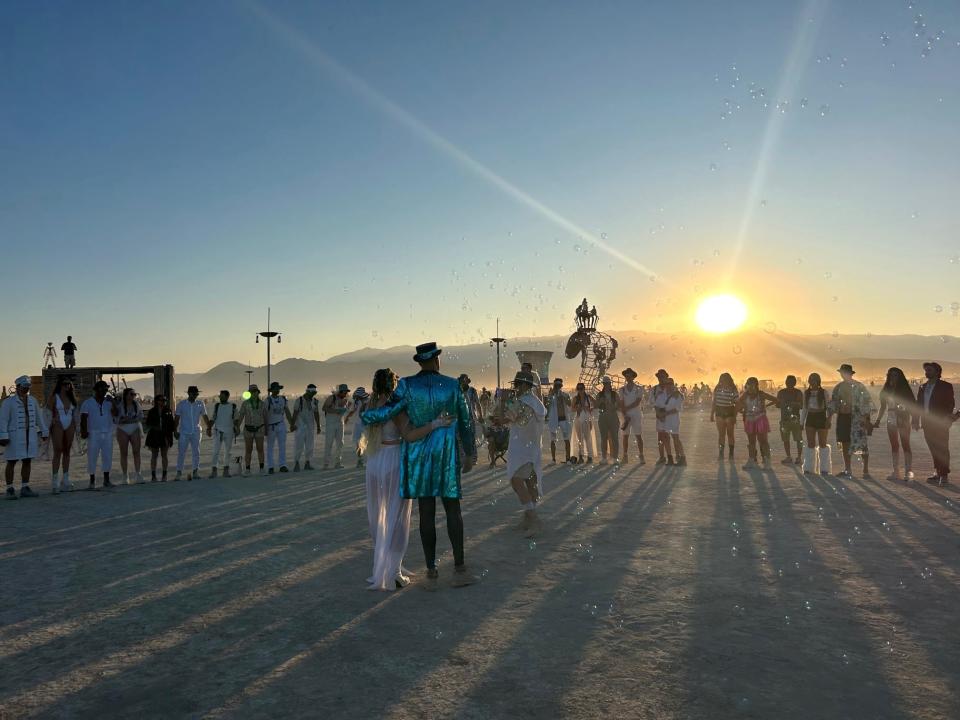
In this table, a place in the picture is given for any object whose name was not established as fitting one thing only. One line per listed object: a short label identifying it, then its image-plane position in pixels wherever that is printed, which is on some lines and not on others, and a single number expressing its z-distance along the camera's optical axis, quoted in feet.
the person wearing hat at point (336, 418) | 48.98
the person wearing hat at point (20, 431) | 35.55
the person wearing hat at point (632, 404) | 49.75
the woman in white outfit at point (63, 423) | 38.06
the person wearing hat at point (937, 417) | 35.86
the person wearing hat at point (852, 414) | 39.81
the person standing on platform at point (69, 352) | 84.64
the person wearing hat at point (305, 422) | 47.32
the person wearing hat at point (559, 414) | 50.67
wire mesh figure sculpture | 118.01
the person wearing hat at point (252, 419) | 44.52
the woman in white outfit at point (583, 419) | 51.60
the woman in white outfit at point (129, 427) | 41.75
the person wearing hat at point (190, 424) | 43.96
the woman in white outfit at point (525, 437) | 26.02
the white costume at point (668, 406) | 46.78
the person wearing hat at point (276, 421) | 45.70
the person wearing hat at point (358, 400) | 45.76
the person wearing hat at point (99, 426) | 39.75
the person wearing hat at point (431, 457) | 18.22
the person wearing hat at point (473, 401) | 48.66
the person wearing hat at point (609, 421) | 50.03
